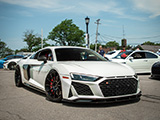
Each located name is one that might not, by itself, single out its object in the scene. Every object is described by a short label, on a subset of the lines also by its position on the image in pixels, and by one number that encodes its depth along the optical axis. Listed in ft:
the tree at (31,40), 216.54
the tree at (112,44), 584.73
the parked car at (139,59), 33.76
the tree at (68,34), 224.94
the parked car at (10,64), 50.01
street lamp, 54.85
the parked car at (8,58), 54.70
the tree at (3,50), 234.58
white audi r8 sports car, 11.86
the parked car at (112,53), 56.46
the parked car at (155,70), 26.17
